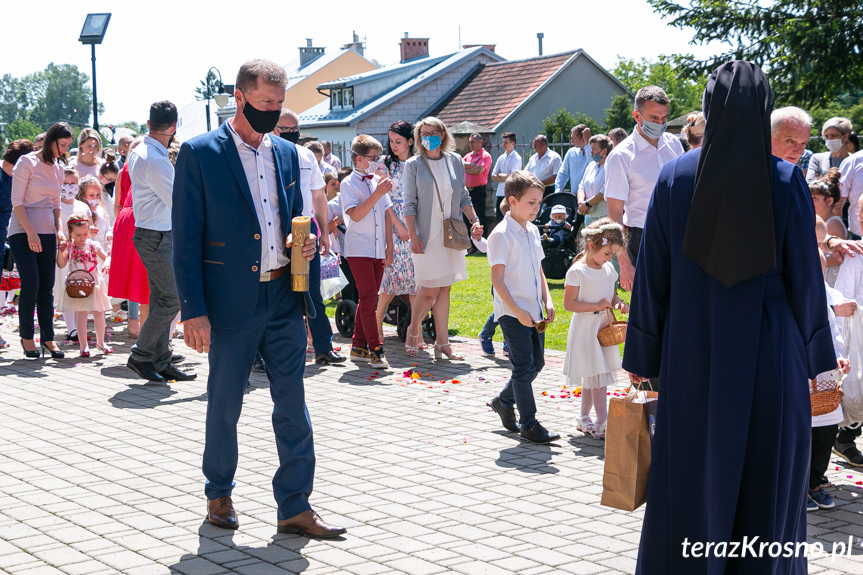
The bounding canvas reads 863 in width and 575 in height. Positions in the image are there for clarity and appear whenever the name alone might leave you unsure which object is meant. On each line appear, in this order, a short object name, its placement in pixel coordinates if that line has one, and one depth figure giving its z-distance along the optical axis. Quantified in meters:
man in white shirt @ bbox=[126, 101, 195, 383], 8.83
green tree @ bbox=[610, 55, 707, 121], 72.19
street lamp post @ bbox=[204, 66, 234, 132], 33.27
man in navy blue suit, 5.05
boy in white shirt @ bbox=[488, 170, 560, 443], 6.93
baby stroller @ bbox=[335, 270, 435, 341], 11.27
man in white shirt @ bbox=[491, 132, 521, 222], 20.69
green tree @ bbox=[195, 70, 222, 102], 34.47
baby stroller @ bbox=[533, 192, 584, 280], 15.72
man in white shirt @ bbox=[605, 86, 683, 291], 7.99
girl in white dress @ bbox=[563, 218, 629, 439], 7.08
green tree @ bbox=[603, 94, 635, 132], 33.78
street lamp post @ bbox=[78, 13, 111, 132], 24.31
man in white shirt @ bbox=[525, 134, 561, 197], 19.52
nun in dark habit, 3.62
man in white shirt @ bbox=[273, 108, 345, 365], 8.43
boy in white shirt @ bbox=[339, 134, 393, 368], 9.73
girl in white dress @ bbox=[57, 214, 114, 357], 10.49
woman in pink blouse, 10.12
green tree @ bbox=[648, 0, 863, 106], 29.05
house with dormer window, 44.00
